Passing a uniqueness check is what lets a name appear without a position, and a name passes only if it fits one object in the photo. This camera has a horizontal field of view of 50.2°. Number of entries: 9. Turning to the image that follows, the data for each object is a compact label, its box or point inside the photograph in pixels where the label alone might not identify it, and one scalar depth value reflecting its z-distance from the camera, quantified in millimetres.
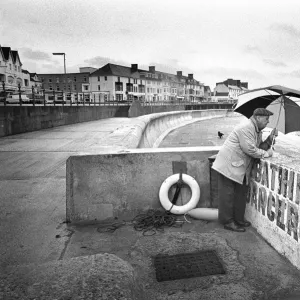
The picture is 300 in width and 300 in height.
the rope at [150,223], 4797
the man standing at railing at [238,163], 4398
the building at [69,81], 105312
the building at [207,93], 159750
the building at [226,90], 163000
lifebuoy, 5195
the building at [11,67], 65000
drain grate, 3543
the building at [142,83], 97750
